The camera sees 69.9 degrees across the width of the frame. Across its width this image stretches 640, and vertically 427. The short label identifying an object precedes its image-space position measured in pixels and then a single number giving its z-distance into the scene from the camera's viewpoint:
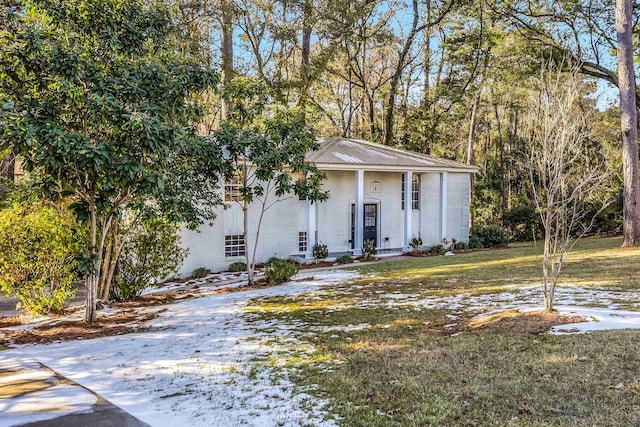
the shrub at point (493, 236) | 22.28
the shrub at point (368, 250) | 17.89
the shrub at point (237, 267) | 15.86
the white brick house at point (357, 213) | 16.16
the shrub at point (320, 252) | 17.17
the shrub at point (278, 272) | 12.92
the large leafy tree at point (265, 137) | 11.16
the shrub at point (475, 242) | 21.52
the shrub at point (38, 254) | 8.82
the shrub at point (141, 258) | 11.13
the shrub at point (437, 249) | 19.52
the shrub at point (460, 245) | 20.92
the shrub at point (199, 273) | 14.90
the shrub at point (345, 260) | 17.02
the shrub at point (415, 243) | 19.53
